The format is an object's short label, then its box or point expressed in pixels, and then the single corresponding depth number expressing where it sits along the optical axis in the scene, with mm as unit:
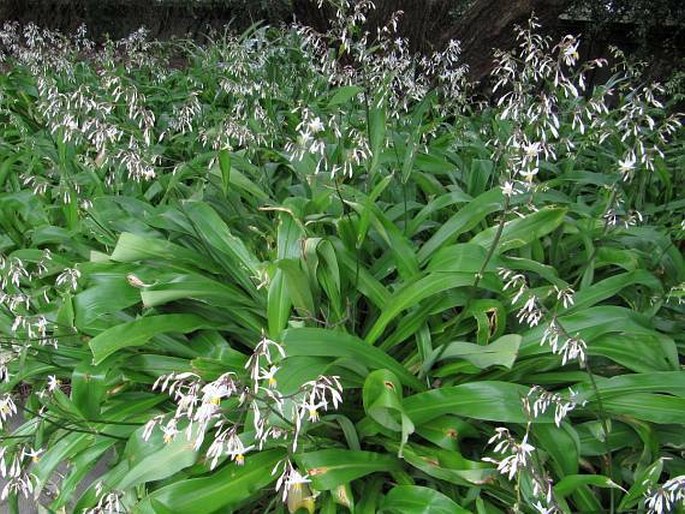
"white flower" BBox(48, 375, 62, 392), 1973
